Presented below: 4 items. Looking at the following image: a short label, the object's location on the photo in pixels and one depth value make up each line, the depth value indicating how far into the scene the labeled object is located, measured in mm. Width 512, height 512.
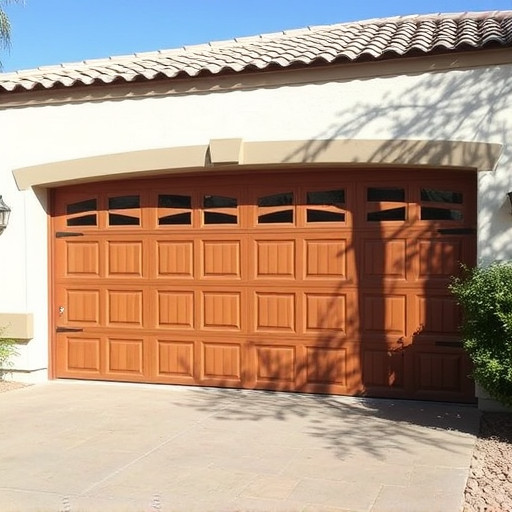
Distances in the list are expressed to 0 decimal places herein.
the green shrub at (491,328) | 6074
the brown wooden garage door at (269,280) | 7633
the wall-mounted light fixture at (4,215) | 8844
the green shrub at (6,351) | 8793
